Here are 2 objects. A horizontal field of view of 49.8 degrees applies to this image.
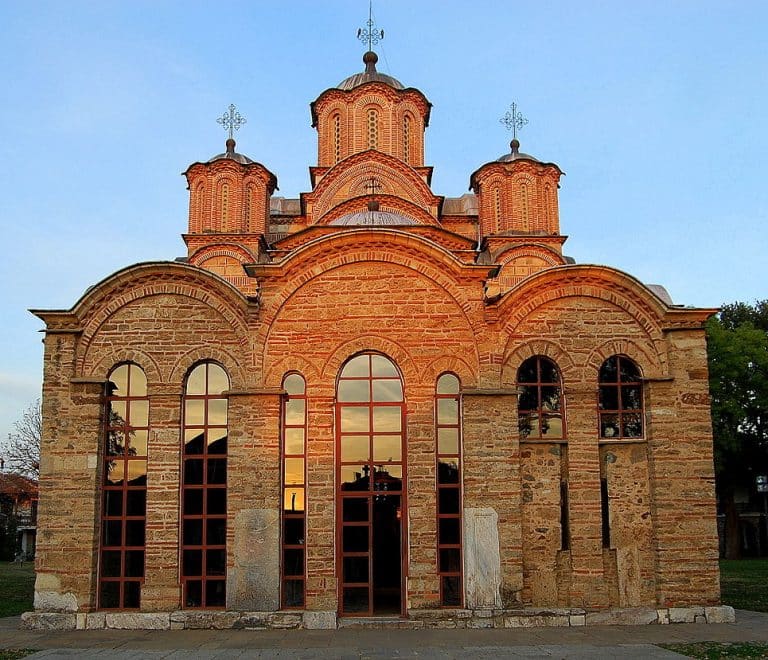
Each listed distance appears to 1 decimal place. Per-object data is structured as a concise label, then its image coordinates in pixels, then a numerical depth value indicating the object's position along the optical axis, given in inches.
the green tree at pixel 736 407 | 1273.4
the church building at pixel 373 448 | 495.2
